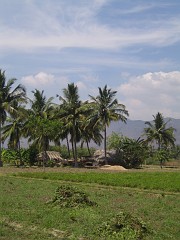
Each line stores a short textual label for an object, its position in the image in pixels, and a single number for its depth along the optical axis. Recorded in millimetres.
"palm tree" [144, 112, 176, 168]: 52938
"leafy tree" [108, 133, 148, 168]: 46188
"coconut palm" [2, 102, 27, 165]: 43572
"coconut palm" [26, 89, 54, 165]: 47200
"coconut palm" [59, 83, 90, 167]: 45344
